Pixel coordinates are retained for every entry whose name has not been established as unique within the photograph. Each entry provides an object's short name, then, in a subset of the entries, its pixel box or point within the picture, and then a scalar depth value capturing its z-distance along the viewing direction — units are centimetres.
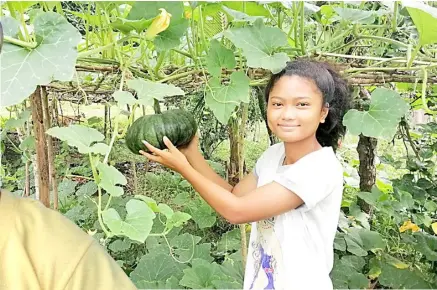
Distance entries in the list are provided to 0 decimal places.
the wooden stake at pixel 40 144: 105
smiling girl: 94
